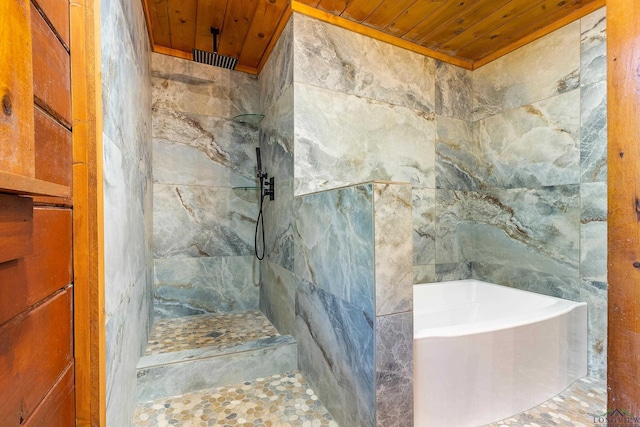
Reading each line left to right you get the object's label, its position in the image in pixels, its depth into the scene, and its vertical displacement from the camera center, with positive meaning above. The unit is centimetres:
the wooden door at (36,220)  48 -2
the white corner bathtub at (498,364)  124 -74
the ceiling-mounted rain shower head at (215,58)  222 +121
